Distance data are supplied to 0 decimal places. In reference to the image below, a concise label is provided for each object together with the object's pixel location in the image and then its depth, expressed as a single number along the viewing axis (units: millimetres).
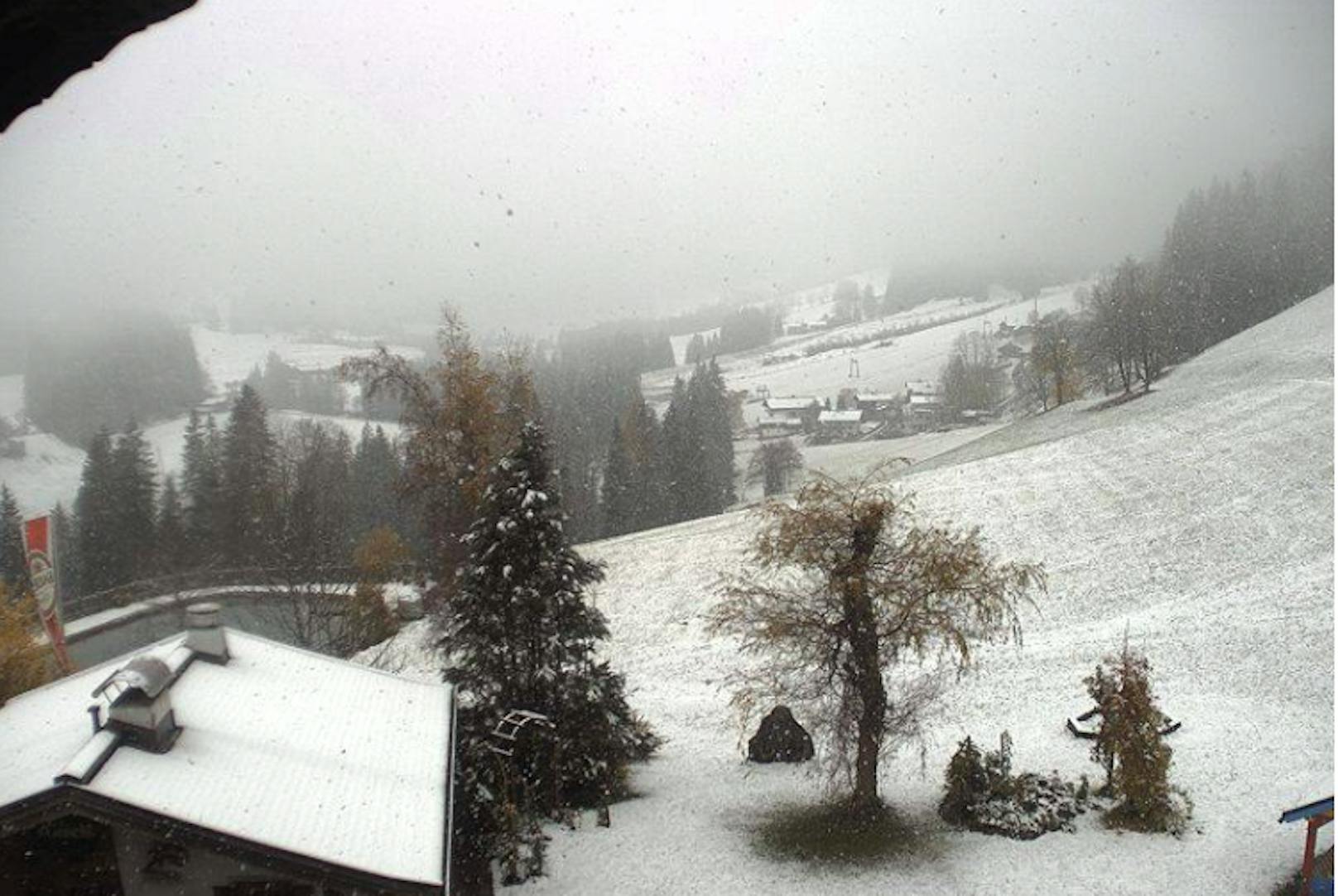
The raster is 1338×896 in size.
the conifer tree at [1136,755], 15336
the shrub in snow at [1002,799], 15500
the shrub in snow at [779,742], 19609
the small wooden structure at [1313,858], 12117
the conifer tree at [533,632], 17469
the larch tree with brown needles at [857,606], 15555
